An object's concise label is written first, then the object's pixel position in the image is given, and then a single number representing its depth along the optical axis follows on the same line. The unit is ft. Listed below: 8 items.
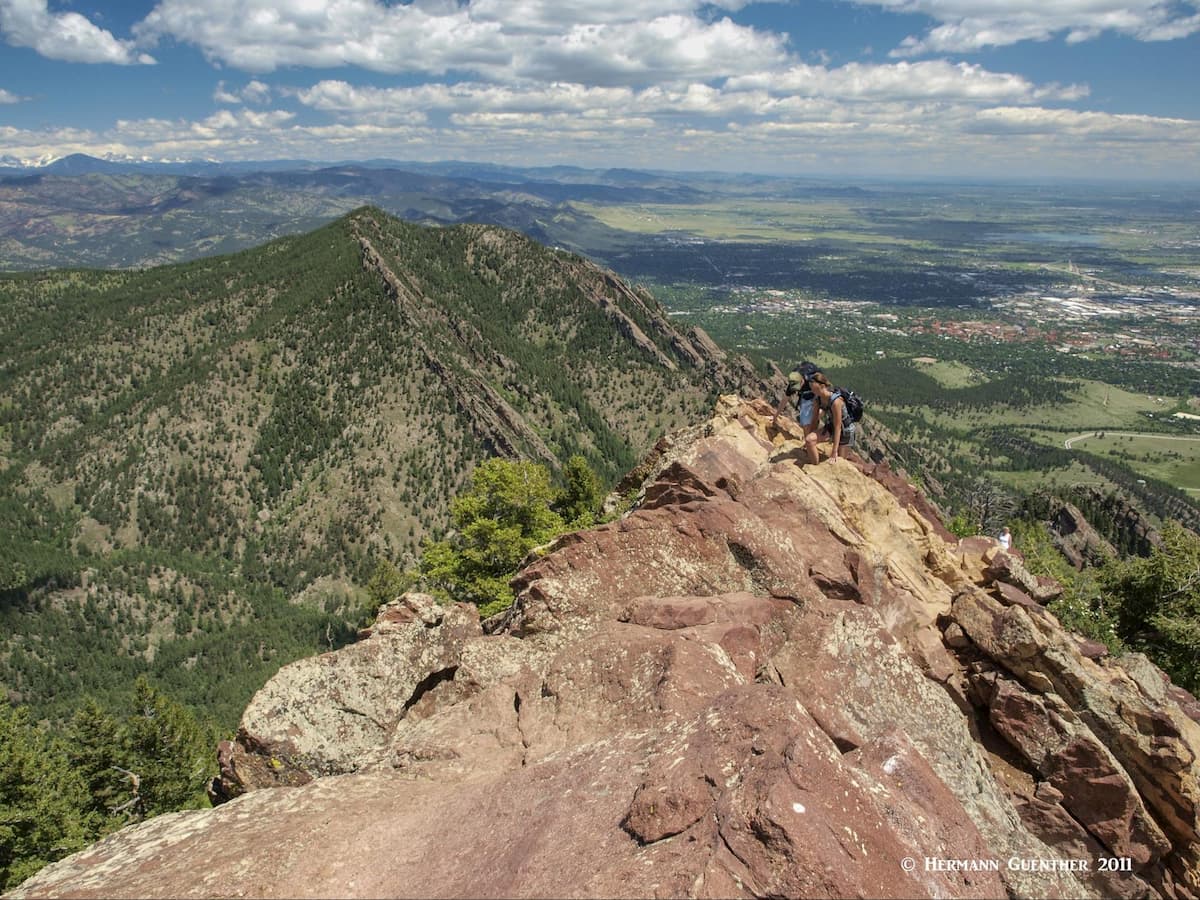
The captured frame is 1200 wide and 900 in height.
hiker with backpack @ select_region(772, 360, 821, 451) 94.27
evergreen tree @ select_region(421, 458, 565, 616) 156.76
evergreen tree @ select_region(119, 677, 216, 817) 162.61
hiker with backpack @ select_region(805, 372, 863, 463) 93.45
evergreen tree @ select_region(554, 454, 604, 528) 191.52
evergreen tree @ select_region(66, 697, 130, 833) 158.61
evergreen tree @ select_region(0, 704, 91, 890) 118.73
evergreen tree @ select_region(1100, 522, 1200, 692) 109.93
